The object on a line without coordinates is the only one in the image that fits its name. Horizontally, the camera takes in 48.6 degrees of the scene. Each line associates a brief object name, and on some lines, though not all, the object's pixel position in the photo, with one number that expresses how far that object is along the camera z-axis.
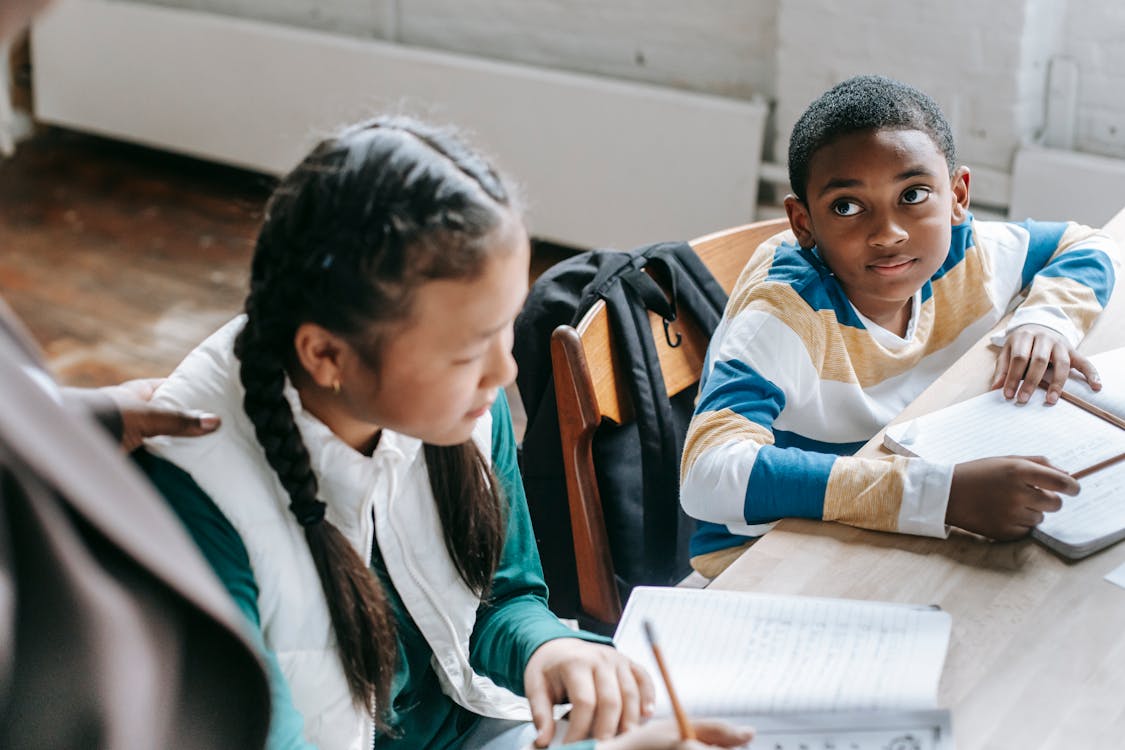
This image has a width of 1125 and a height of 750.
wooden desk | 0.90
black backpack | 1.52
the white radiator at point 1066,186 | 2.67
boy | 1.20
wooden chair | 1.38
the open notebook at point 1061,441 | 1.11
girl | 0.93
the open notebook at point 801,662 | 0.89
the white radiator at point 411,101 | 3.22
